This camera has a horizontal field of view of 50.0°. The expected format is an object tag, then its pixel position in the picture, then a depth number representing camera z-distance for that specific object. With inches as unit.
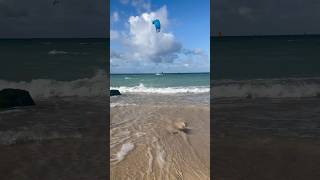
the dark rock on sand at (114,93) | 888.0
